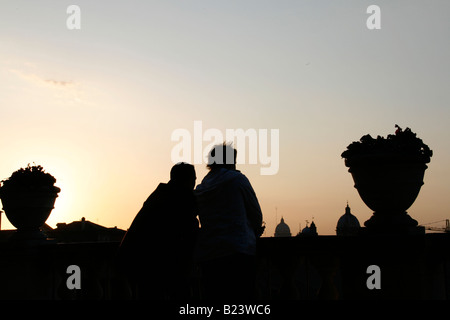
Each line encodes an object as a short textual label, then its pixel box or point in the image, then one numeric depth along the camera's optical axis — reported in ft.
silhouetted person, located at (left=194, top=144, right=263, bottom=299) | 15.23
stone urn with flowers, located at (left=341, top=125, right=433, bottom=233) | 17.85
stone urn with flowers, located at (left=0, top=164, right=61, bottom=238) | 24.80
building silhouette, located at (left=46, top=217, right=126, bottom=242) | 229.04
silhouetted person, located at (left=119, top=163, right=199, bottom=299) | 15.55
